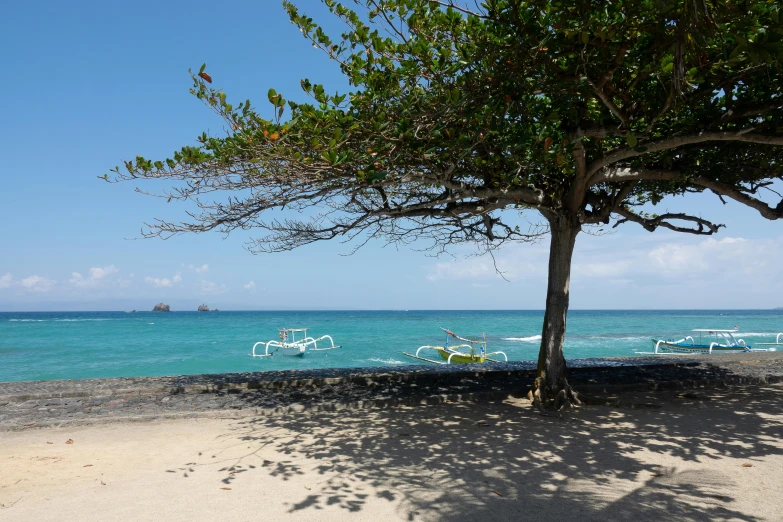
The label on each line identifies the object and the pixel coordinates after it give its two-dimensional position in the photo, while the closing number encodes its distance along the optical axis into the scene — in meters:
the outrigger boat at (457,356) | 17.80
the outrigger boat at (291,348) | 21.70
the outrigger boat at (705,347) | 19.12
